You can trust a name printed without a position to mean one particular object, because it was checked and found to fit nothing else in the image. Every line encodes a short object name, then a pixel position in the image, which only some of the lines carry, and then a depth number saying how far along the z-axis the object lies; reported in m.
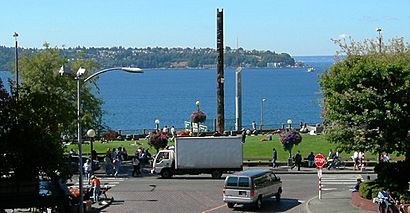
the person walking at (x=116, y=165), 46.78
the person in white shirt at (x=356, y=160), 47.59
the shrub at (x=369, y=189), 31.48
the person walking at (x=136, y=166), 46.03
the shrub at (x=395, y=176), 31.48
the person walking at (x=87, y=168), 44.17
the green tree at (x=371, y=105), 30.36
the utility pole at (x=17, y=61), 49.62
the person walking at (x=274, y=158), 48.31
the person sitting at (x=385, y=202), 29.47
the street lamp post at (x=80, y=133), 25.66
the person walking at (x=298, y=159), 47.78
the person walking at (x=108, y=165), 46.94
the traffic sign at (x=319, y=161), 35.72
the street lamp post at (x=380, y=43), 33.63
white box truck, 44.94
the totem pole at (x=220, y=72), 59.62
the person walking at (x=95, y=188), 35.19
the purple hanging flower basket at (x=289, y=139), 49.91
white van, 32.78
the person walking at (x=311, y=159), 49.34
